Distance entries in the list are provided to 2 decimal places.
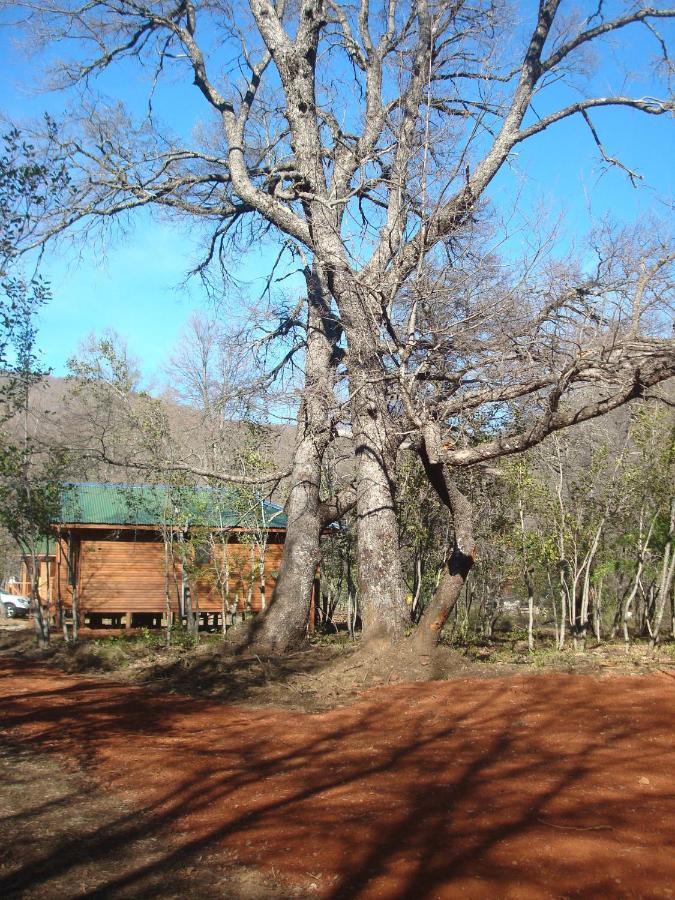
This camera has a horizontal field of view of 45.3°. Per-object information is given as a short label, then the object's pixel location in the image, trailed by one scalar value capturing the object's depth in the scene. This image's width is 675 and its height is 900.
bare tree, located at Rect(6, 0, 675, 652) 10.40
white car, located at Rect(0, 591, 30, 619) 30.14
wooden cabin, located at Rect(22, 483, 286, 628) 17.33
